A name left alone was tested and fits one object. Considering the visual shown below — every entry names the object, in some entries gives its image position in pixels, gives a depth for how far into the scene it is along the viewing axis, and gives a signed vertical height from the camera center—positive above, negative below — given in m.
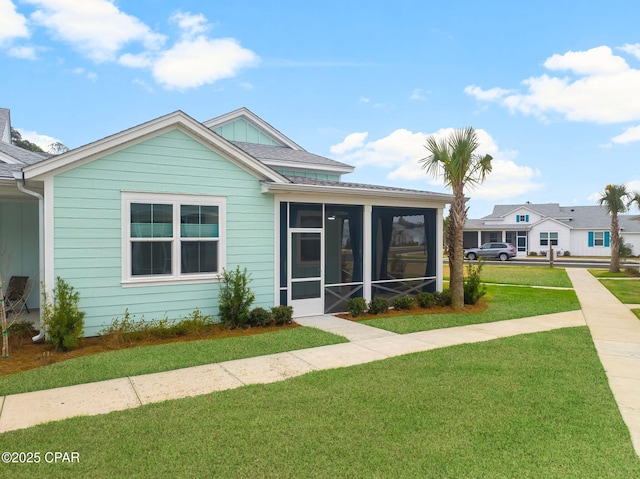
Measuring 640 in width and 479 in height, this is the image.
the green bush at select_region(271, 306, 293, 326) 8.60 -1.59
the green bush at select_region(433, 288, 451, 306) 11.27 -1.60
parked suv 33.38 -0.79
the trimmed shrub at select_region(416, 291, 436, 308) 10.95 -1.61
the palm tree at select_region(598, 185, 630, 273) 23.12 +2.18
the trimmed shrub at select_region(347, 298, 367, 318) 9.66 -1.59
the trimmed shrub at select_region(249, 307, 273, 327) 8.35 -1.60
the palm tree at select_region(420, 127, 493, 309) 10.56 +2.01
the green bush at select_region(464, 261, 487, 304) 11.53 -1.43
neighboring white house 38.09 +1.23
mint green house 7.01 +0.32
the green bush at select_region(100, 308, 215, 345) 7.09 -1.62
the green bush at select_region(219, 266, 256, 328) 8.20 -1.23
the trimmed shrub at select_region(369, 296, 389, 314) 10.06 -1.63
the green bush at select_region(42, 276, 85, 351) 6.38 -1.24
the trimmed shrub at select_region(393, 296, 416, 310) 10.62 -1.64
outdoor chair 8.81 -1.04
